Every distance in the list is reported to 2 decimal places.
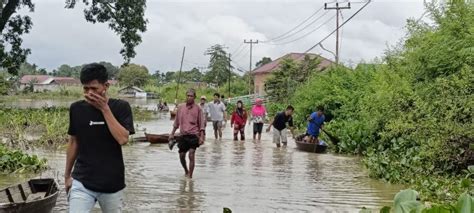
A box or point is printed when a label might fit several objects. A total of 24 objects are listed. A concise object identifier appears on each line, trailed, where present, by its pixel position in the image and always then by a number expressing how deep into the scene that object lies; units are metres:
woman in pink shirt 21.90
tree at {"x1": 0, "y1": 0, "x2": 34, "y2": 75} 30.08
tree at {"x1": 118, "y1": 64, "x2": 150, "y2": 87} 103.62
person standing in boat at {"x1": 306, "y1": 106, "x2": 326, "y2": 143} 18.89
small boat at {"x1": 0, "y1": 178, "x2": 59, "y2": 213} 6.74
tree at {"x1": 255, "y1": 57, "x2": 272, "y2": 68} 96.16
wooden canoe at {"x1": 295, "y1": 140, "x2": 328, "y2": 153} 18.95
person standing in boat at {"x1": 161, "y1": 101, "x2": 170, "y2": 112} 54.02
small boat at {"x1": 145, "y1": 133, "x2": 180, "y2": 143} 21.27
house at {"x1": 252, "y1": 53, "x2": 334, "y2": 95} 67.00
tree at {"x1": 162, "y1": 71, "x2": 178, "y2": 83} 122.57
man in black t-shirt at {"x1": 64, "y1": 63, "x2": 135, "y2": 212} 4.89
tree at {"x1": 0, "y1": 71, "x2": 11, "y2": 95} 31.29
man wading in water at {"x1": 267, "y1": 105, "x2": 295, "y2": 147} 19.86
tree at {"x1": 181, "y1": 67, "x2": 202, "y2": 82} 102.64
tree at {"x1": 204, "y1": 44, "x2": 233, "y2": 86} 85.75
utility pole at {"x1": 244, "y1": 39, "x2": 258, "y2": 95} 68.62
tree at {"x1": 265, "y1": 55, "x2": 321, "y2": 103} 45.05
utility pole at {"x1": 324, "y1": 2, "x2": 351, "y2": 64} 38.99
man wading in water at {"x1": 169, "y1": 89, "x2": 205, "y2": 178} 11.37
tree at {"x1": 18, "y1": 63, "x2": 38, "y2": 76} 113.16
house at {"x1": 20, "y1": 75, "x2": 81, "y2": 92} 115.94
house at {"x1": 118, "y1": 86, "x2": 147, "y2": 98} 93.94
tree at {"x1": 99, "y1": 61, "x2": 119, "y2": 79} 114.58
